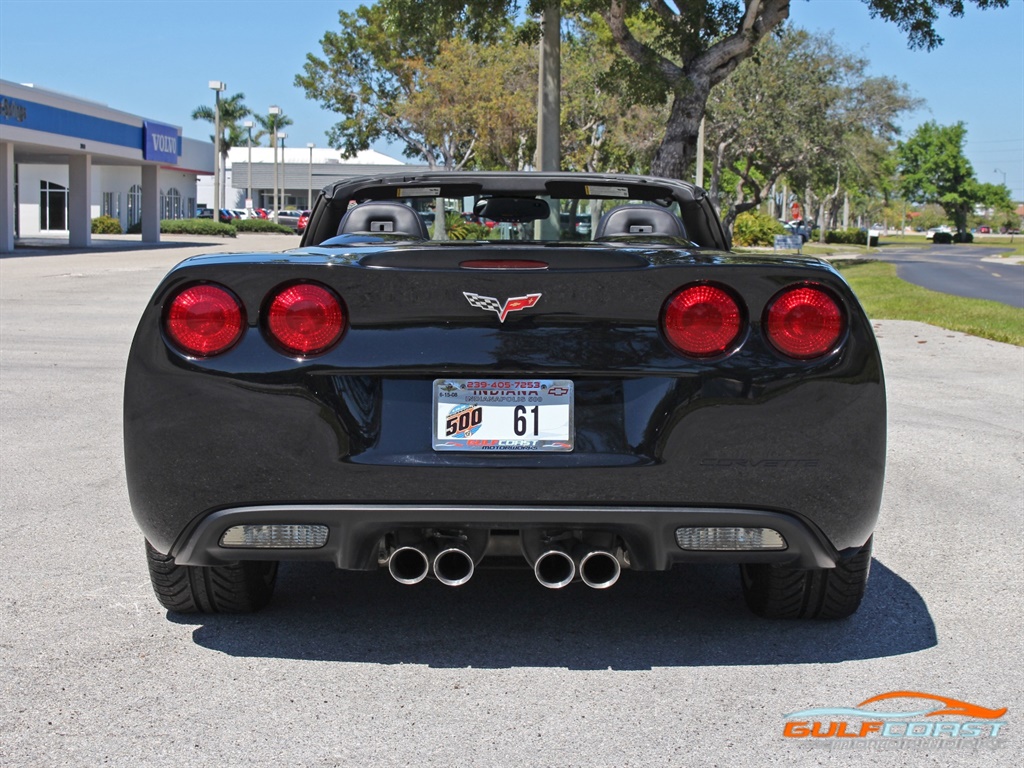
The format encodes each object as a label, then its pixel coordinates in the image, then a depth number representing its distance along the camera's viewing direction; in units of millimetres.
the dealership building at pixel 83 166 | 39500
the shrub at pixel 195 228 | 61500
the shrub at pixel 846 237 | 84125
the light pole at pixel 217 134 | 54225
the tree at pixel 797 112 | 39094
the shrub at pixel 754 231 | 53816
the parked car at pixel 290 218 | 91062
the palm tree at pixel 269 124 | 117500
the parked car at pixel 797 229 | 49188
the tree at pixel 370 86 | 55094
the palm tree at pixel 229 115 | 109500
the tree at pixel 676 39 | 19094
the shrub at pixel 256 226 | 76438
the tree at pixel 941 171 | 125438
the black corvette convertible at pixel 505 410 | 3412
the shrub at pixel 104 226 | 63062
